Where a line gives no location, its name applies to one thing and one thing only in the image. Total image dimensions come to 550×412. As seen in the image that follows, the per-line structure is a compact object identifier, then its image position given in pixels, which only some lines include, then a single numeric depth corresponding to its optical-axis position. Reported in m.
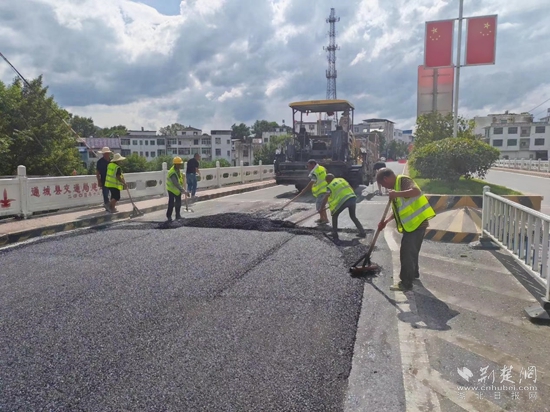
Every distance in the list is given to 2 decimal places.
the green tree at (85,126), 84.38
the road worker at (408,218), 4.61
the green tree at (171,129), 95.70
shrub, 11.35
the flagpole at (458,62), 13.33
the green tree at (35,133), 22.72
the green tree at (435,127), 18.27
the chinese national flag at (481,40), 12.77
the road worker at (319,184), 8.46
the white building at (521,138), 69.56
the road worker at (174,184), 8.76
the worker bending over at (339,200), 7.04
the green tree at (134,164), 40.03
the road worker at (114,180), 9.66
